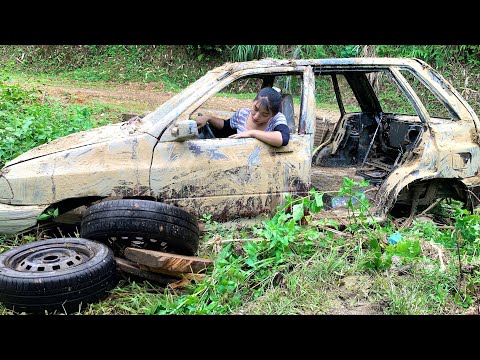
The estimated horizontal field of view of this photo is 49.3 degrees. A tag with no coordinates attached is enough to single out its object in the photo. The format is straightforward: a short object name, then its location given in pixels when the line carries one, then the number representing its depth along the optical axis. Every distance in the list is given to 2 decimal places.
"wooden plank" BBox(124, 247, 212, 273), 3.87
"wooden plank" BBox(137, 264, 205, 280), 3.98
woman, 4.69
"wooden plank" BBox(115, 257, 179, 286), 4.10
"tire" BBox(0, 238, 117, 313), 3.58
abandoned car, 4.40
